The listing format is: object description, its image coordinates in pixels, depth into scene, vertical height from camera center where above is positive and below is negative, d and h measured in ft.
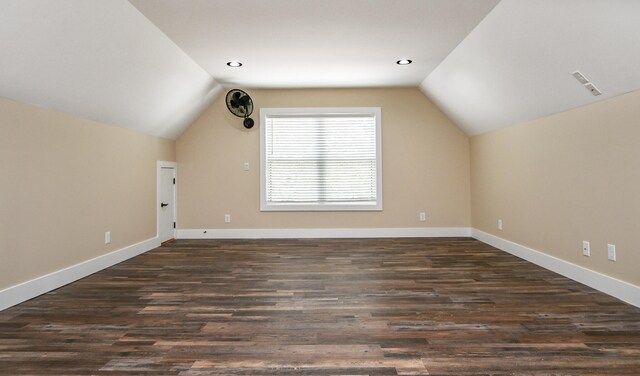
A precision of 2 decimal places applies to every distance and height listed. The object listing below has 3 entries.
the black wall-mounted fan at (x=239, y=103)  16.52 +4.98
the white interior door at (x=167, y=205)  16.20 -0.32
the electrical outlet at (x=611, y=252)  8.79 -1.61
